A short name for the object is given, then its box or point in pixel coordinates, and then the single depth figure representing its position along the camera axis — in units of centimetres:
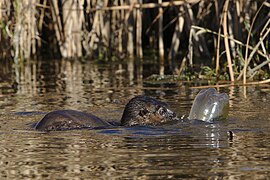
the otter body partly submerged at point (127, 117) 1277
